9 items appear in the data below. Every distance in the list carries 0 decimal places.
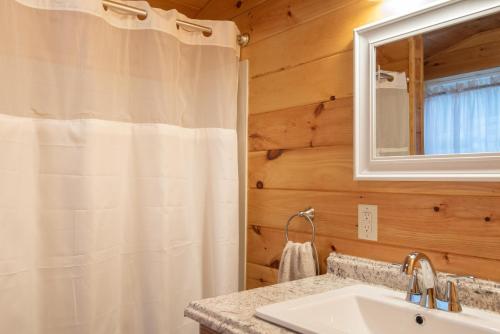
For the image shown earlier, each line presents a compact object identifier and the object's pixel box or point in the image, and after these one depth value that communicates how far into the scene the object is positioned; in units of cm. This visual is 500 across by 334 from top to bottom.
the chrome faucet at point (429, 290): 102
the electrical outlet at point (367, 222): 134
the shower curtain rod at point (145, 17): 150
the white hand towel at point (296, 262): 145
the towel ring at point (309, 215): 153
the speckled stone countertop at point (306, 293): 99
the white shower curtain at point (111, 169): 129
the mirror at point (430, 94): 110
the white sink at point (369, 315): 95
